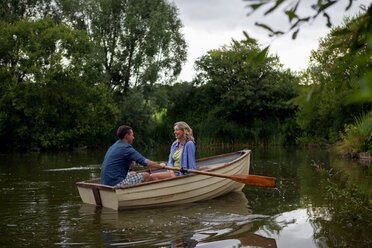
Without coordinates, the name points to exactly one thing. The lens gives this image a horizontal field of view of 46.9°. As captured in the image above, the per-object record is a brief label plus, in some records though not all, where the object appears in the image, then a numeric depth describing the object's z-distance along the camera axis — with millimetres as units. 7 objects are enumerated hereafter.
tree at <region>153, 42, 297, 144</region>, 25922
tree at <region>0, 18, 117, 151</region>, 21609
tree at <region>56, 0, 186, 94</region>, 26094
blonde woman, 7090
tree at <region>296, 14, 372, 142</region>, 19938
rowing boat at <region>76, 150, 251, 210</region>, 6348
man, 6555
